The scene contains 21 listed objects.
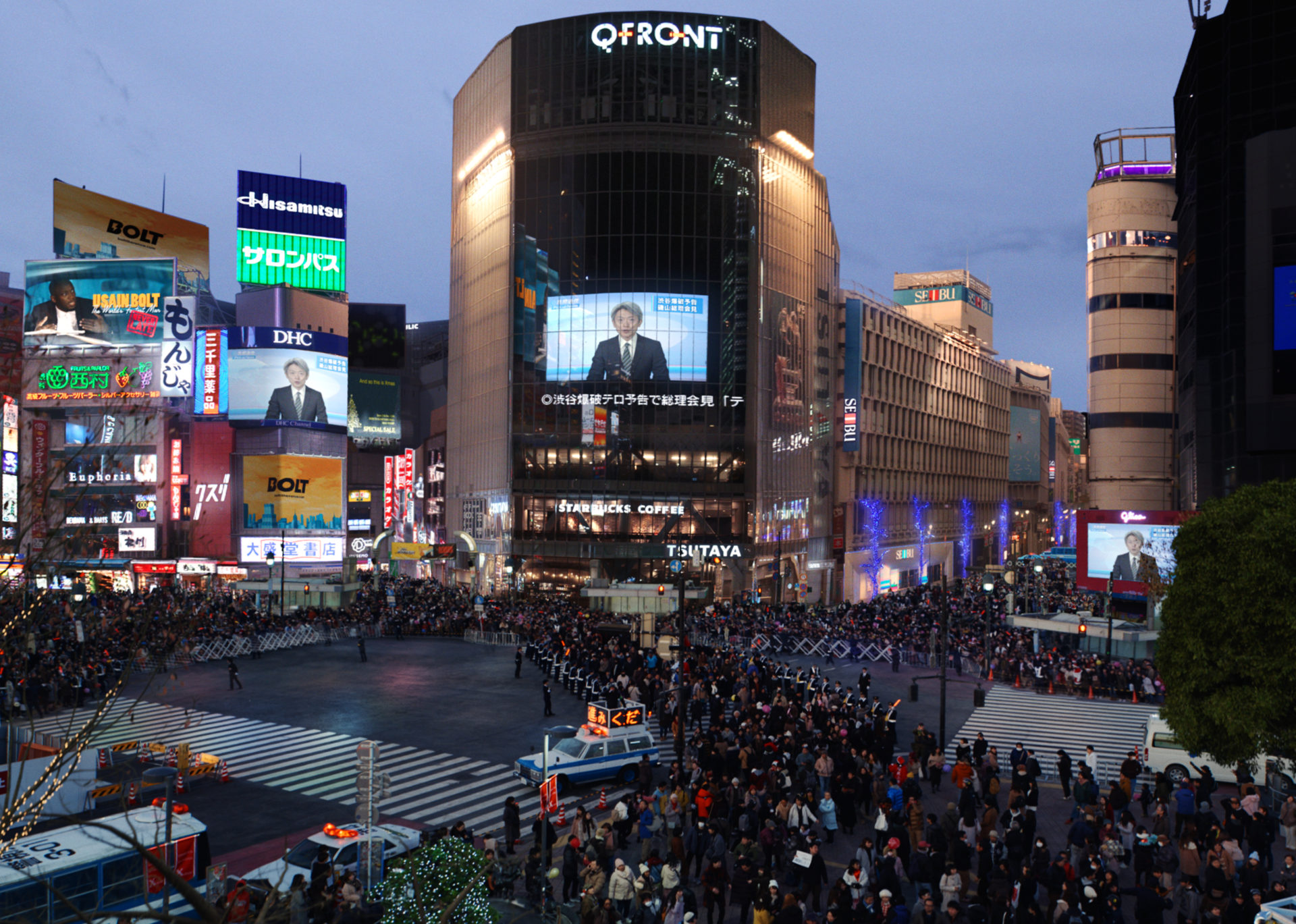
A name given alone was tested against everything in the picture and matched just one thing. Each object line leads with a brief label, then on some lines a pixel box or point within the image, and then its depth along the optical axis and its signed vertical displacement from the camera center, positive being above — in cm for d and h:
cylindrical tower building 7006 +1208
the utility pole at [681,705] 2438 -580
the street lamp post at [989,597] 3736 -575
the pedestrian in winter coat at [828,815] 2003 -685
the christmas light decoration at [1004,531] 12862 -543
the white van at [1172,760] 2356 -667
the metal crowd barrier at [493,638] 5059 -812
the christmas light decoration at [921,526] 9844 -375
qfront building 7244 +1406
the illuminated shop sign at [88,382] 6744 +728
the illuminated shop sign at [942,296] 13375 +2788
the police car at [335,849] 1670 -661
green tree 1878 -281
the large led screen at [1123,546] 4444 -258
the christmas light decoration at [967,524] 11262 -394
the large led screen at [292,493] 7069 -59
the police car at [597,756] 2353 -679
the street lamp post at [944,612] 2923 -383
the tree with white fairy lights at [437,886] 1167 -514
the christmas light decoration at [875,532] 8656 -394
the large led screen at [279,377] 7025 +812
